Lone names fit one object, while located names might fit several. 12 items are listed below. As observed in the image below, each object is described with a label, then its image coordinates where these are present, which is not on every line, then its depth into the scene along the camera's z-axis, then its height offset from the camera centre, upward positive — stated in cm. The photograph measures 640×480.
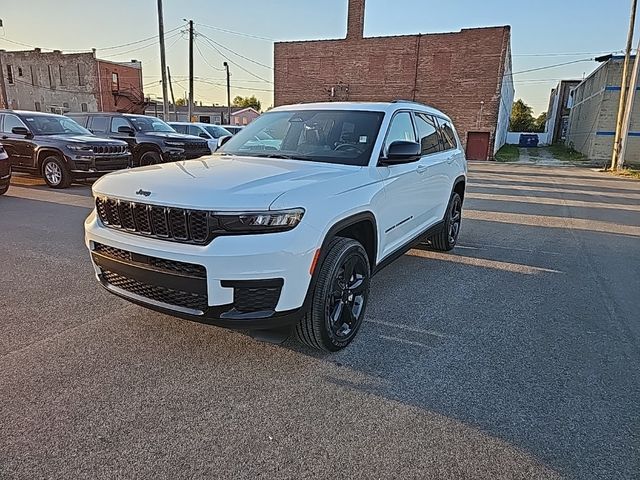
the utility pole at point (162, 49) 2225 +370
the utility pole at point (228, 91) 4828 +387
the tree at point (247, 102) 10719 +650
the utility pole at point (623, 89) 2072 +213
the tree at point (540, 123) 8498 +229
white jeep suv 271 -64
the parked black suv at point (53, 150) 1063 -59
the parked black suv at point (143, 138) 1298 -35
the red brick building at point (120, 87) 4456 +387
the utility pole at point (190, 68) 2834 +366
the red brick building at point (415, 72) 2814 +389
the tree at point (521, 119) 7500 +253
